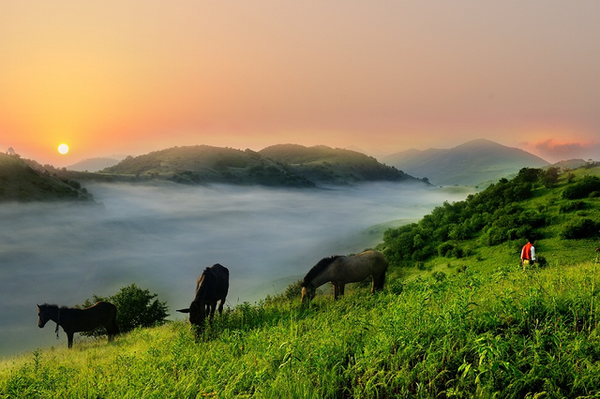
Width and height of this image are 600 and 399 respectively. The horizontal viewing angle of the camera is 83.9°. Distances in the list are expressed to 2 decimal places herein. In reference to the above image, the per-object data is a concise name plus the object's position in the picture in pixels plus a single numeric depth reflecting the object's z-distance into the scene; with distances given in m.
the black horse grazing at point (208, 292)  14.15
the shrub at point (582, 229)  21.81
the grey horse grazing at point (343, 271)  16.39
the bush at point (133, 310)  31.75
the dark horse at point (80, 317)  19.73
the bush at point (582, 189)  27.03
